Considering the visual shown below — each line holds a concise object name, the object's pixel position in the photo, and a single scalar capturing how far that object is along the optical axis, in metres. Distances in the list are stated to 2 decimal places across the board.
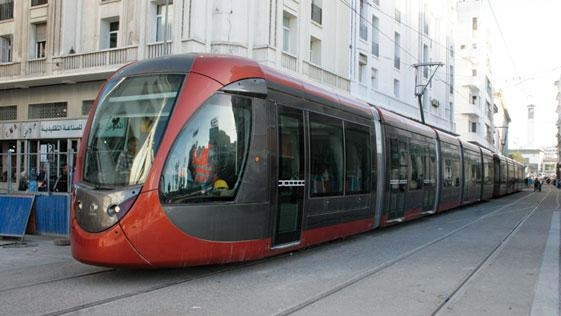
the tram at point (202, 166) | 6.87
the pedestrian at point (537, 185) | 58.69
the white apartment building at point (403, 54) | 31.95
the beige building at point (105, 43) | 22.20
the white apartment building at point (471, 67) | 65.12
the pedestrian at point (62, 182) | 13.44
